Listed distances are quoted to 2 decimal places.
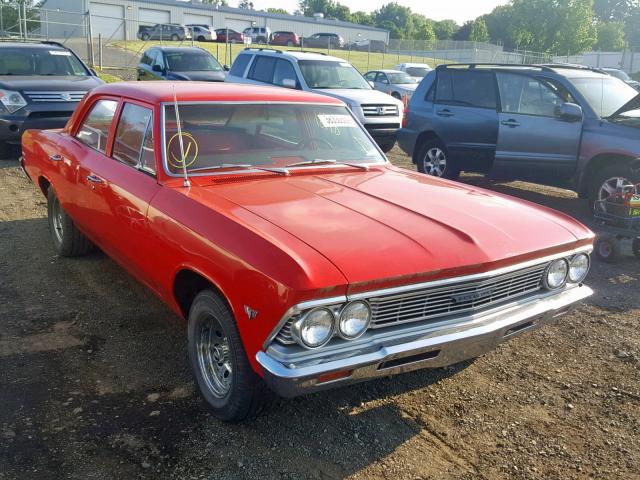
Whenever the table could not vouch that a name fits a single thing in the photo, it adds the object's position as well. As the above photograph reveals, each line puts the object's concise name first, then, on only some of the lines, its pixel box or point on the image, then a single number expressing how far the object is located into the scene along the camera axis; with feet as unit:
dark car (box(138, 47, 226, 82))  50.78
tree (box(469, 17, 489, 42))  219.61
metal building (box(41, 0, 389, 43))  161.27
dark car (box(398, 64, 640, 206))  24.61
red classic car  9.05
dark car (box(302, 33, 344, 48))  171.12
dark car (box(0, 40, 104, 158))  30.91
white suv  39.32
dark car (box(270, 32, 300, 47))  166.30
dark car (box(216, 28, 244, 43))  155.43
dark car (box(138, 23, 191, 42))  137.80
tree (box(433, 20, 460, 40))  288.28
